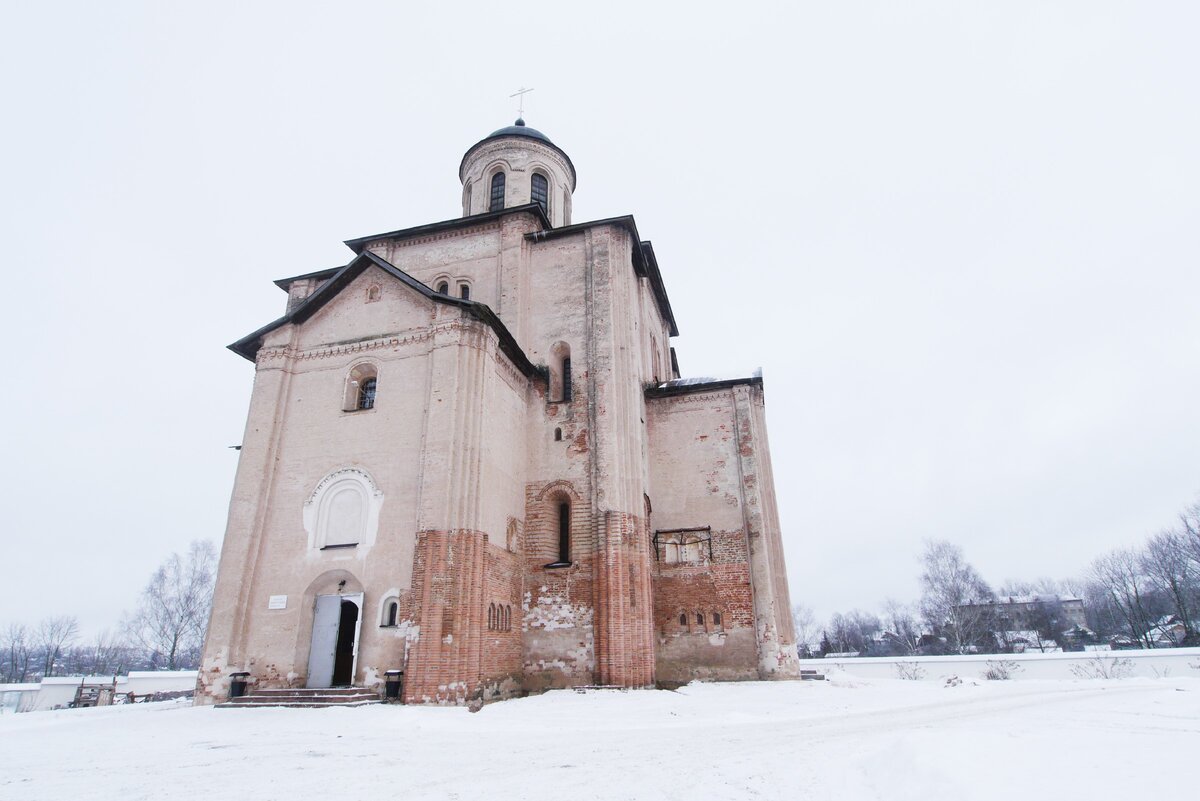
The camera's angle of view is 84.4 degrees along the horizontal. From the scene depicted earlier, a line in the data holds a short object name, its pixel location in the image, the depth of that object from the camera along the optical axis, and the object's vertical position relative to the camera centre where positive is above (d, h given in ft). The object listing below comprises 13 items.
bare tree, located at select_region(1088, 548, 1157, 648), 142.82 +11.54
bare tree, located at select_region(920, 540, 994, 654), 131.85 +9.60
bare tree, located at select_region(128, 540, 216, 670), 140.67 +11.13
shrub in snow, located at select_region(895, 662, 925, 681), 86.63 -3.18
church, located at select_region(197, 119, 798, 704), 46.21 +12.87
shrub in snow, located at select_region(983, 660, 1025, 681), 78.18 -3.05
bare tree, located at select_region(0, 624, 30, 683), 190.80 +4.01
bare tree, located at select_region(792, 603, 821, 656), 264.42 +5.93
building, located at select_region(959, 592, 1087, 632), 151.12 +8.70
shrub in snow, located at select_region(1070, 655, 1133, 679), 76.02 -3.04
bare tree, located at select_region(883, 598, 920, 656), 160.56 +5.34
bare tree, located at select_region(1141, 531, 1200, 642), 132.36 +12.84
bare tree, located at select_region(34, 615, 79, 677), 202.83 +9.11
